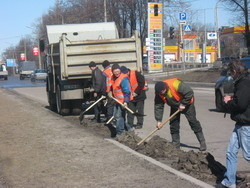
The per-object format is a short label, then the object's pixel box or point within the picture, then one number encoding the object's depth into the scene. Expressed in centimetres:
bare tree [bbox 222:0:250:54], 3619
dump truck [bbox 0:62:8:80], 7088
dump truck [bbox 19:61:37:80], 7044
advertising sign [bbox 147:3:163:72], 4751
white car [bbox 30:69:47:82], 5359
